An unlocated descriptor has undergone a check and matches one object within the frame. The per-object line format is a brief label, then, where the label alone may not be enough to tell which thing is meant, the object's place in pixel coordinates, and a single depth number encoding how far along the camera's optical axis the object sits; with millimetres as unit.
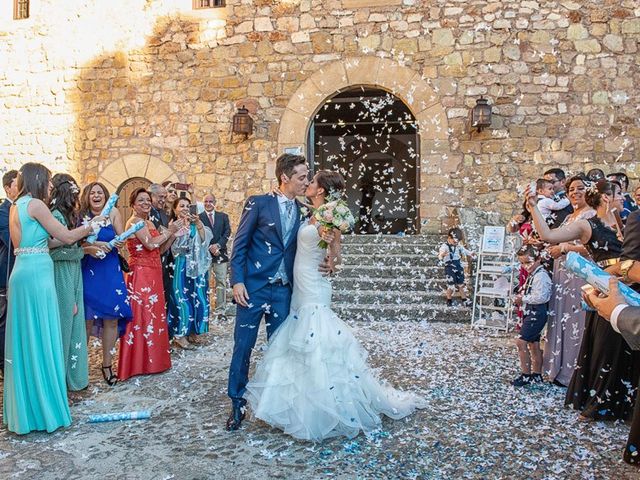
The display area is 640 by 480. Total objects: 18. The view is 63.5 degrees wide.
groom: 3676
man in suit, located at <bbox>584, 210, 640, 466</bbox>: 2072
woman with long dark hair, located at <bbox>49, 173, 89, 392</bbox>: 4191
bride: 3371
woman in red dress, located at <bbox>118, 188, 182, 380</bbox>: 4910
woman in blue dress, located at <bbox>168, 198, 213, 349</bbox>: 5992
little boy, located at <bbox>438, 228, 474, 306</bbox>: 7606
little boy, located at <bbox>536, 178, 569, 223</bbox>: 5234
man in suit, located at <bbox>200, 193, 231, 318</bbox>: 8102
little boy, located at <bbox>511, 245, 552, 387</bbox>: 4488
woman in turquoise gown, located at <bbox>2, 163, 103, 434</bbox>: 3553
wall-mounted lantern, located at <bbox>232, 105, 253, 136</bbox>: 9391
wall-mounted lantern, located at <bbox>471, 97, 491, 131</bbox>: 8648
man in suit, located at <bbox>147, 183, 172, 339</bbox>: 5988
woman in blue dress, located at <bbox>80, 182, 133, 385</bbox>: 4586
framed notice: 7590
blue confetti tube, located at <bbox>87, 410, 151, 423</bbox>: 3791
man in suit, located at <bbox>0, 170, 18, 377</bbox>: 4461
